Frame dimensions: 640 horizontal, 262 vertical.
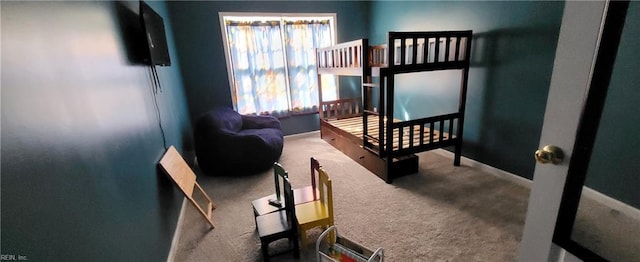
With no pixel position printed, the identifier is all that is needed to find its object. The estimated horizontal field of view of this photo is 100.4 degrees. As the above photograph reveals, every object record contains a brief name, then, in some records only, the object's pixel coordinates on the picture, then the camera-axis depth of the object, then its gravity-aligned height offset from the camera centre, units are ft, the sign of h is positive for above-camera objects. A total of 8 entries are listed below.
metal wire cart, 4.46 -3.27
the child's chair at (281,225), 5.47 -3.35
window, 12.73 +0.30
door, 2.14 -0.43
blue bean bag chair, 9.66 -2.93
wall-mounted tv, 6.06 +0.84
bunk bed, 8.27 -1.37
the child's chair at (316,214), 5.78 -3.35
